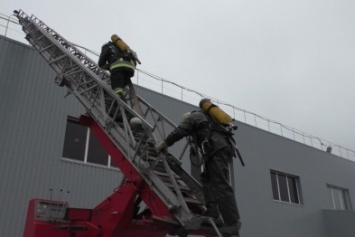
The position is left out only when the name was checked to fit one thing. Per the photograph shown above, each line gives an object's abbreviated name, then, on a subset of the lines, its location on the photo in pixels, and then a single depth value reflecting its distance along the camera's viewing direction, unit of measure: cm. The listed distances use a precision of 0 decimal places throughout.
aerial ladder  475
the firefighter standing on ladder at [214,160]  463
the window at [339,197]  2158
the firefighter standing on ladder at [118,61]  696
